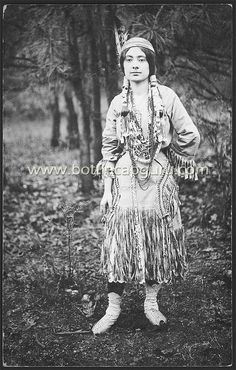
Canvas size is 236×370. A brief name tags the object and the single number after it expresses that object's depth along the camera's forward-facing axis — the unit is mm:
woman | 2533
